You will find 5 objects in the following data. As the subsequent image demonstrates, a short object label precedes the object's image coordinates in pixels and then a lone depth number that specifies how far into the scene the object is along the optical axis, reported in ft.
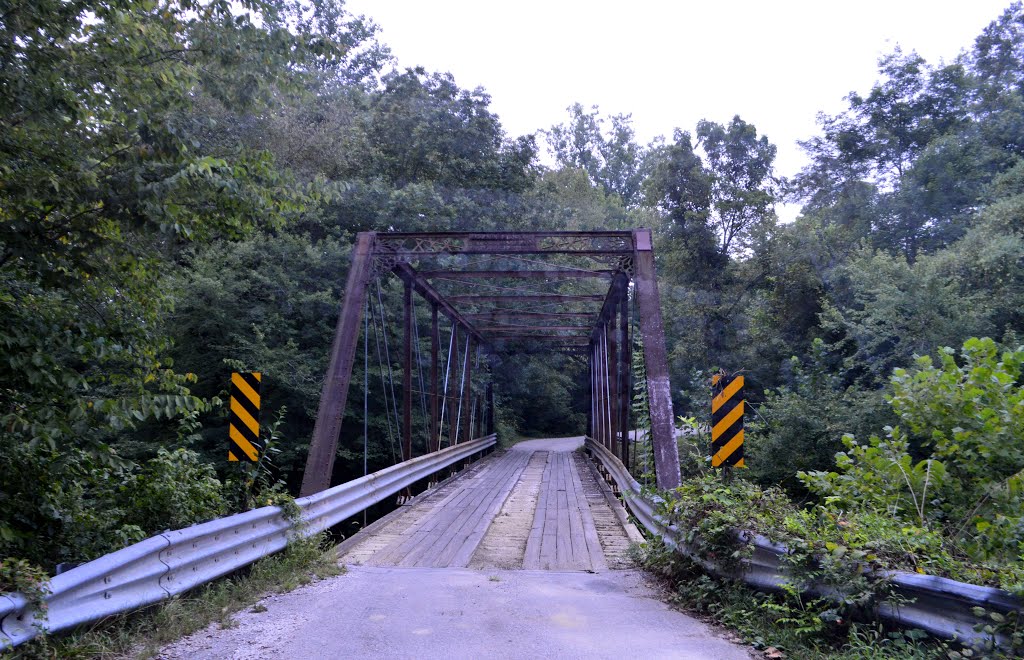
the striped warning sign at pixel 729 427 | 21.67
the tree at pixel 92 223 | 17.31
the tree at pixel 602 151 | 205.46
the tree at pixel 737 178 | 95.55
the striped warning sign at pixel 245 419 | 20.12
